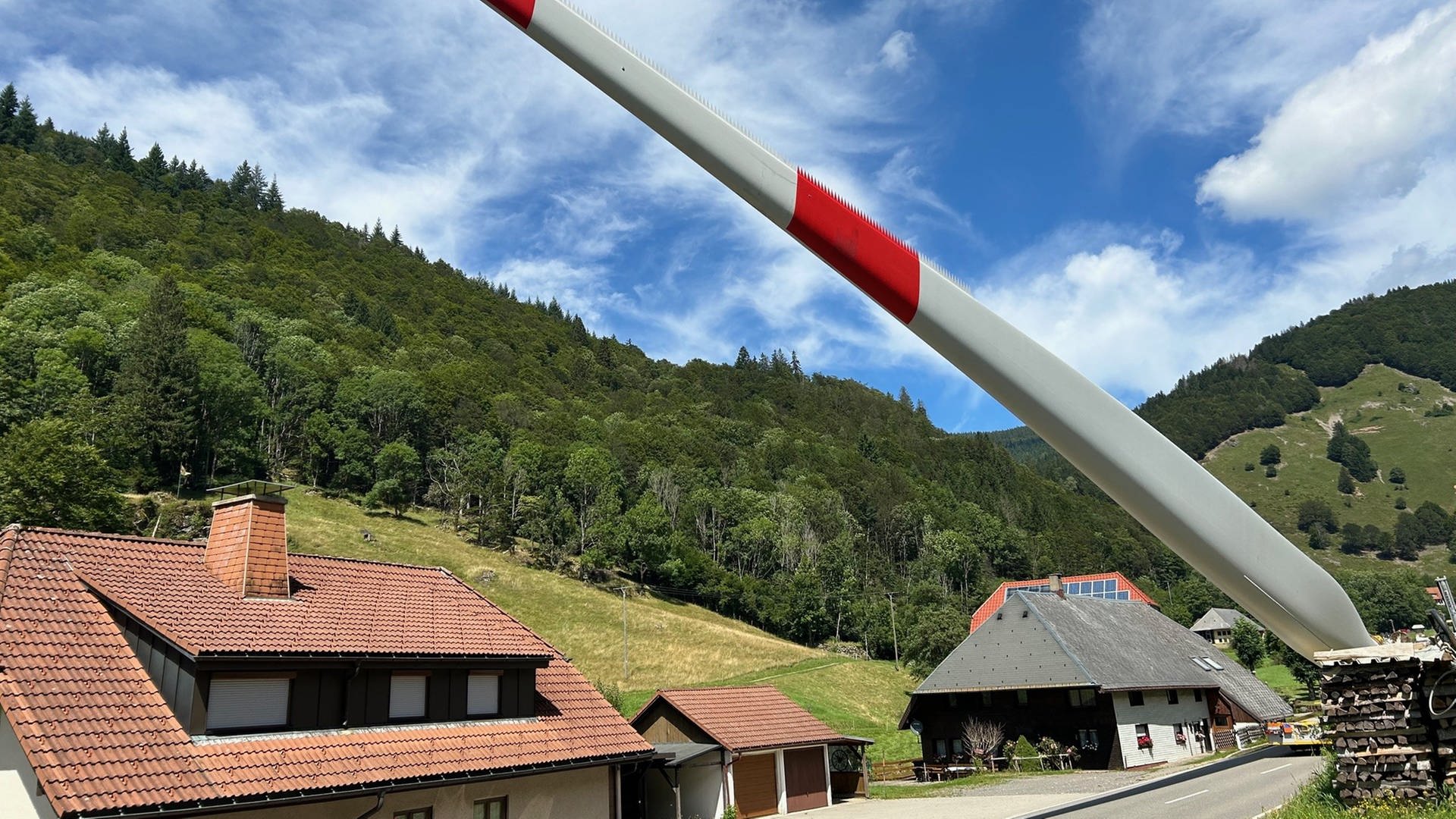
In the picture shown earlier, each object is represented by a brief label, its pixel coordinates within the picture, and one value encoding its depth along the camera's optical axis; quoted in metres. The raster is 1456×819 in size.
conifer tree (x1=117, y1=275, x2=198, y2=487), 85.31
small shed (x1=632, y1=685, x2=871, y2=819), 26.41
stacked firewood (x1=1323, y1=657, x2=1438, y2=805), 9.77
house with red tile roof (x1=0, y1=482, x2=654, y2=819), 13.29
